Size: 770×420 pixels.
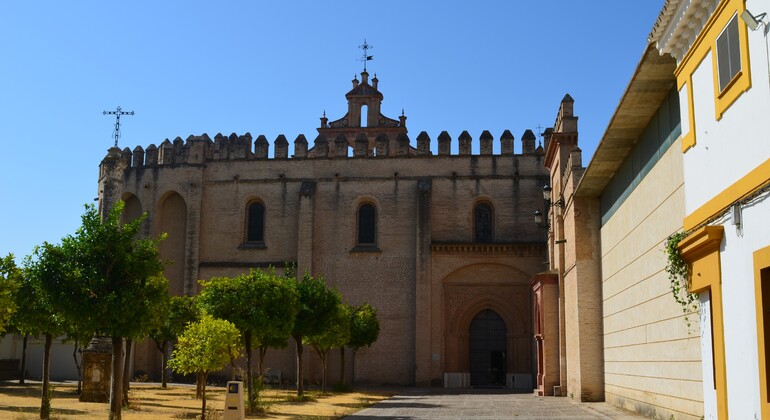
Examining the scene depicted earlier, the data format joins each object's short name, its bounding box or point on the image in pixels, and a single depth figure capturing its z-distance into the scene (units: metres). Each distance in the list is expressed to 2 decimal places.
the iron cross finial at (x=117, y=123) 39.67
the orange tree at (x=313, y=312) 26.20
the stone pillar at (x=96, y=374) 21.86
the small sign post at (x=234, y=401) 14.77
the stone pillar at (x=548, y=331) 27.09
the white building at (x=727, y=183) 8.14
